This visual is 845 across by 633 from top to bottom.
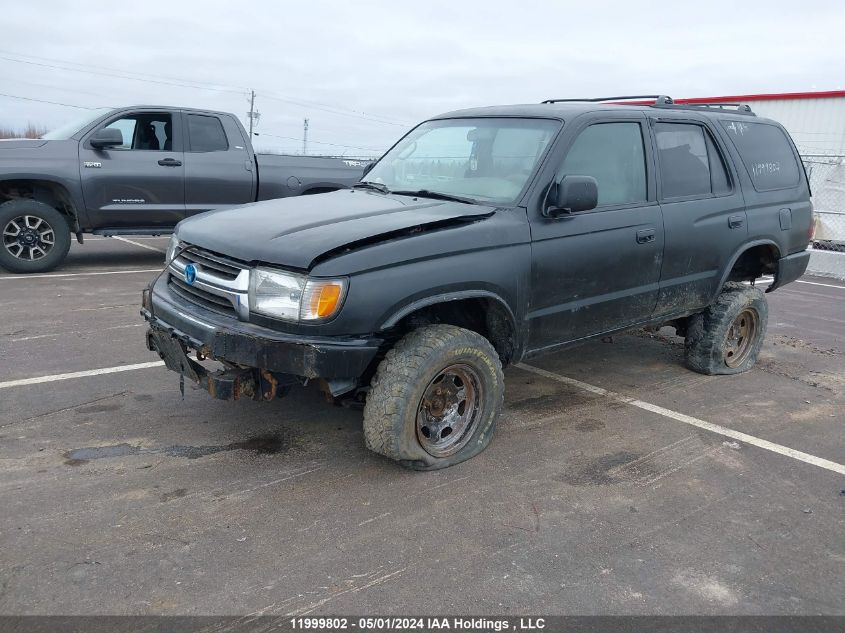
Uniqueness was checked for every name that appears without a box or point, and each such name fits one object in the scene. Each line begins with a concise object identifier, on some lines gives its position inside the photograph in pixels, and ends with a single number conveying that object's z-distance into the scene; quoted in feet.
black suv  11.03
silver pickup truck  27.43
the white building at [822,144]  43.70
